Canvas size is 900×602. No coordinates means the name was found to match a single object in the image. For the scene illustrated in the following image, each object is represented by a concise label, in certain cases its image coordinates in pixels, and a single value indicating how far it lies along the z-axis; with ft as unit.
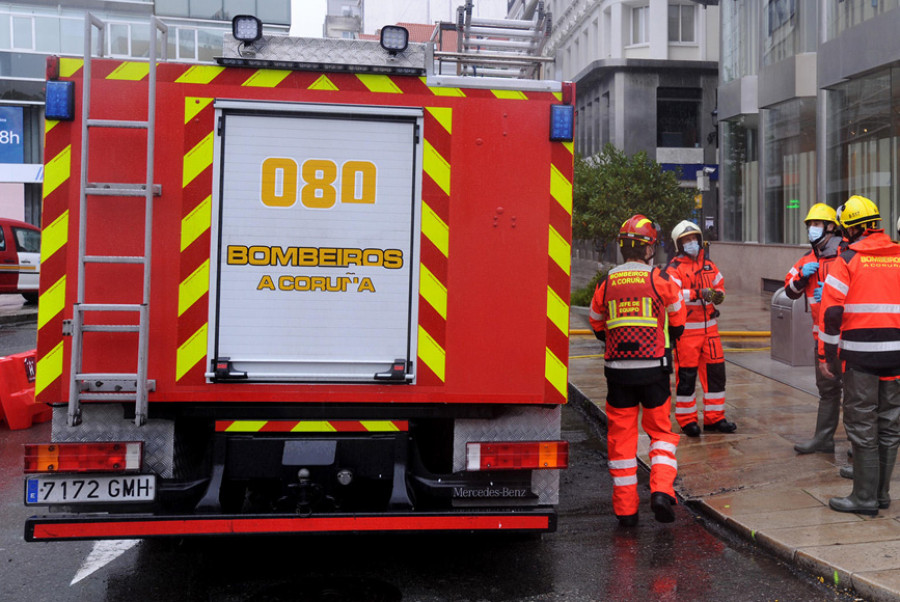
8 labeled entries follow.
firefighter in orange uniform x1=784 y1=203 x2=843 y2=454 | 22.35
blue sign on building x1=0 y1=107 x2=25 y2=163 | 117.29
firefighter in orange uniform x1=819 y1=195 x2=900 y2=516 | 17.38
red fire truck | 13.52
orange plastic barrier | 28.25
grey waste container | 35.12
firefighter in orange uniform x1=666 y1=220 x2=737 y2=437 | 25.07
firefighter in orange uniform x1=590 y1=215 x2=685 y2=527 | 17.78
